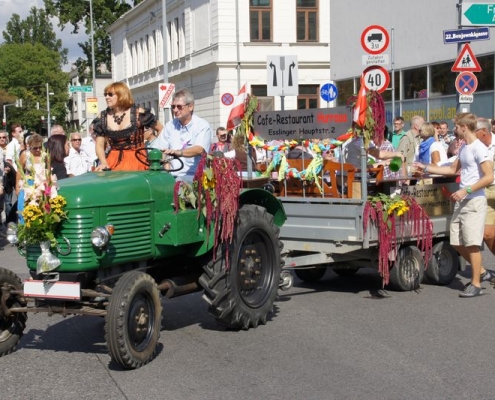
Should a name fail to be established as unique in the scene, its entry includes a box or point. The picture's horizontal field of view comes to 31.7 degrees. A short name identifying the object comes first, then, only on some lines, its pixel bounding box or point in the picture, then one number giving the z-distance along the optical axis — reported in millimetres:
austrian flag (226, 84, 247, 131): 9584
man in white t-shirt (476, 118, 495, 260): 10047
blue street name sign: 15484
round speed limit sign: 14805
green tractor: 6262
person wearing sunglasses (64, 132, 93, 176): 14297
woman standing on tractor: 7621
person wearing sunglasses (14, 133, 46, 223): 6281
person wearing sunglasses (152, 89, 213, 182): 7984
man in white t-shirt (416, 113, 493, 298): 9070
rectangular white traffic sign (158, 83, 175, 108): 27956
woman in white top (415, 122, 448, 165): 12531
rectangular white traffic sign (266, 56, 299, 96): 17672
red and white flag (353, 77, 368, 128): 8453
